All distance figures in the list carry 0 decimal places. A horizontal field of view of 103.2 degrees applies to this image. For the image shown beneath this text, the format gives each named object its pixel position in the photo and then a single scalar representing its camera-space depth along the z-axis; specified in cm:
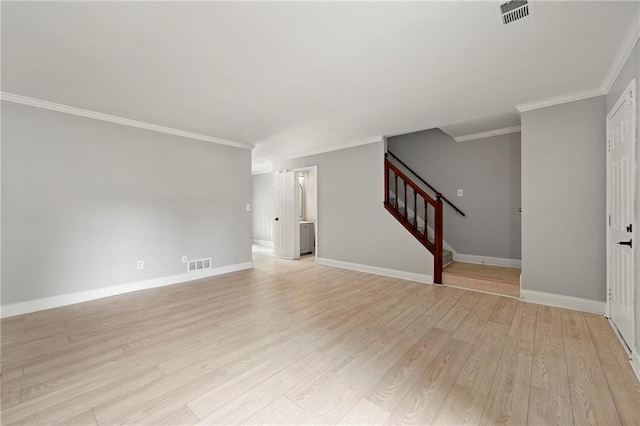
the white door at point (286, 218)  639
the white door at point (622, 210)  220
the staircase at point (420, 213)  420
